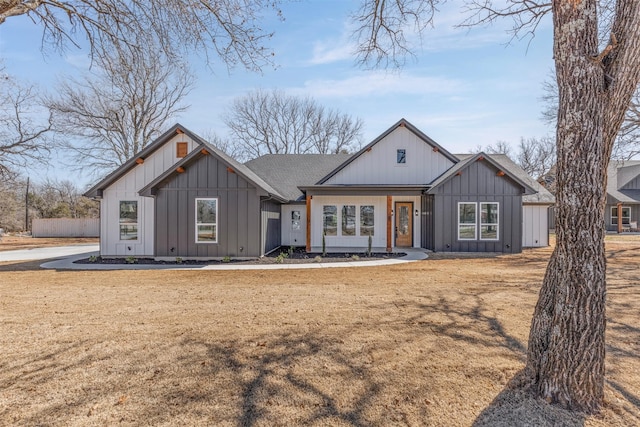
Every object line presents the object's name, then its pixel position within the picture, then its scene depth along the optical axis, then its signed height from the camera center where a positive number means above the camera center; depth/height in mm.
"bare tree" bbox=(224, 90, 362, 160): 32750 +9169
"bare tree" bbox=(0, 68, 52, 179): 19158 +4939
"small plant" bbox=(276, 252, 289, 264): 11358 -1427
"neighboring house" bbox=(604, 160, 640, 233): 27234 +1429
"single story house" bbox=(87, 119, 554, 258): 11891 +639
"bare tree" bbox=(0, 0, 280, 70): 5570 +3484
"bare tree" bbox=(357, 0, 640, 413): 2807 +215
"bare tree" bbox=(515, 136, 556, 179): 39312 +7726
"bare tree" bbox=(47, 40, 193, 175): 23109 +7504
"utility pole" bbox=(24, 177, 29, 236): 32584 +705
